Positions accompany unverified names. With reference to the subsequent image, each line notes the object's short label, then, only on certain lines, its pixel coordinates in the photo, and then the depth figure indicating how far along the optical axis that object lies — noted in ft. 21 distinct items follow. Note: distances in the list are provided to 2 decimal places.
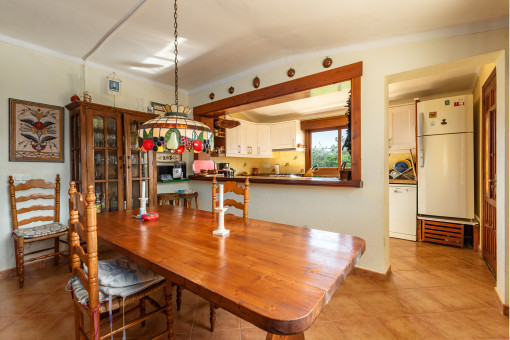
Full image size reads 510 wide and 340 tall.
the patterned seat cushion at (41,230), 7.64
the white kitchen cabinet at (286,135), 17.78
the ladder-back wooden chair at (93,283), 3.59
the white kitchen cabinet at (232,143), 15.79
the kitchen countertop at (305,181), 7.97
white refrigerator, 10.59
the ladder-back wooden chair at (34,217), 7.59
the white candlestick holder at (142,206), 6.42
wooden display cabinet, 8.91
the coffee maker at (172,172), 12.07
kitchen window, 17.70
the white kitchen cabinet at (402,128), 12.44
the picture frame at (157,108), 12.03
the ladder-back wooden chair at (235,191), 6.69
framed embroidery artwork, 8.22
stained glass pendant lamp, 4.69
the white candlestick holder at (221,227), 4.92
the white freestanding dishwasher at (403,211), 11.78
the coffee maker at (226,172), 14.02
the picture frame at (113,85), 10.17
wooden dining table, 2.49
